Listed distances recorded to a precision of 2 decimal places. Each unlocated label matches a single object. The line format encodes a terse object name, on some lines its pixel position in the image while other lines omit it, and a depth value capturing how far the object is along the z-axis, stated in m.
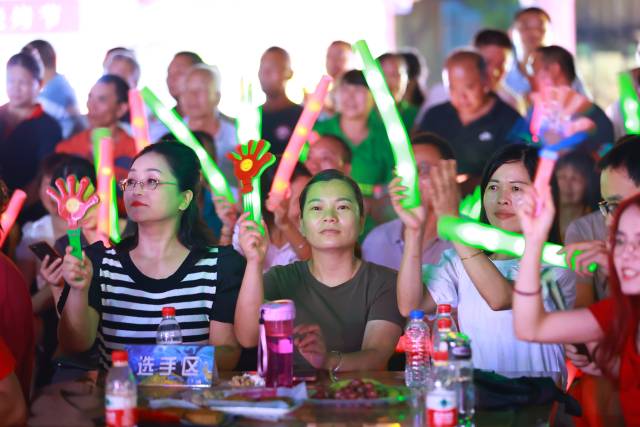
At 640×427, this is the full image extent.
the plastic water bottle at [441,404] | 3.90
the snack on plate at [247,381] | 4.64
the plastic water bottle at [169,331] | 5.27
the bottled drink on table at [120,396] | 3.94
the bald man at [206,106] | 9.34
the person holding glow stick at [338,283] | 5.65
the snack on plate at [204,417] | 4.02
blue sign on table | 4.69
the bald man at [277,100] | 9.49
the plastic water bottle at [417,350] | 4.96
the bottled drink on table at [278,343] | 4.61
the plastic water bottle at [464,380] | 4.20
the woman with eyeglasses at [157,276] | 5.54
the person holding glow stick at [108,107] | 9.47
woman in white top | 5.28
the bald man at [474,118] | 8.88
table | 4.08
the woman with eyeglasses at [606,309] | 4.13
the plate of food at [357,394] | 4.32
